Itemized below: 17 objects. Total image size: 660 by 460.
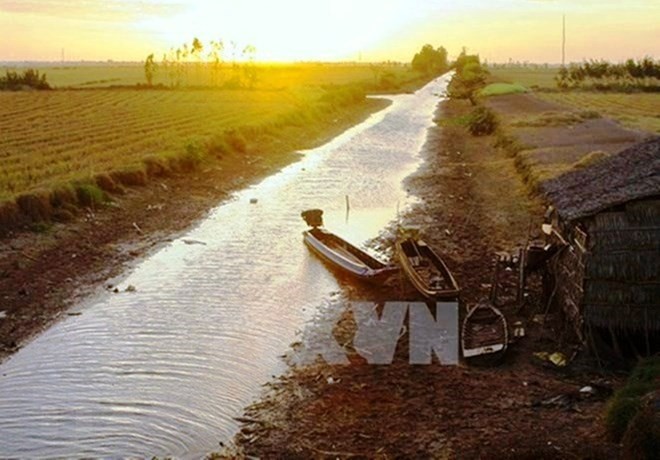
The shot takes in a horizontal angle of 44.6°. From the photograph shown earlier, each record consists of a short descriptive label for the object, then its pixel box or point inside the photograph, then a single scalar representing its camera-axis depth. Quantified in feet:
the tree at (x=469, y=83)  246.29
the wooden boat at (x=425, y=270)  45.11
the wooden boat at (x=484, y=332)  37.67
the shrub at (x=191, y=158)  91.04
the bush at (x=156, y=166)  83.57
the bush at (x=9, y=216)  57.82
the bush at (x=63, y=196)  64.28
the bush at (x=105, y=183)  73.10
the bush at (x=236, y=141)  108.99
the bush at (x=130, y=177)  76.48
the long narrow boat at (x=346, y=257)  49.85
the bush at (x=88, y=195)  67.92
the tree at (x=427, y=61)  532.32
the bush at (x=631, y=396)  28.40
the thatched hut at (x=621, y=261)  34.91
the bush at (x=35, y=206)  60.75
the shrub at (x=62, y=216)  63.05
